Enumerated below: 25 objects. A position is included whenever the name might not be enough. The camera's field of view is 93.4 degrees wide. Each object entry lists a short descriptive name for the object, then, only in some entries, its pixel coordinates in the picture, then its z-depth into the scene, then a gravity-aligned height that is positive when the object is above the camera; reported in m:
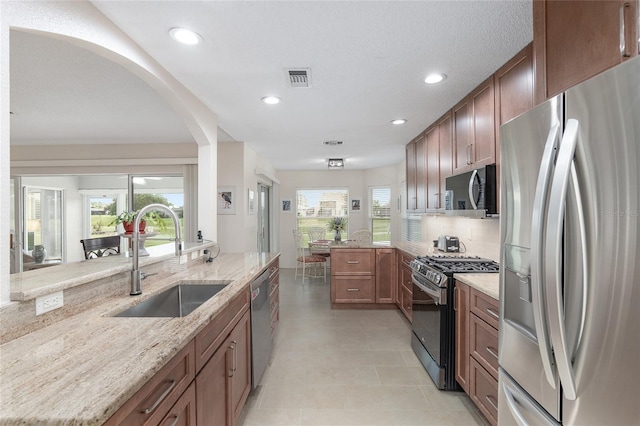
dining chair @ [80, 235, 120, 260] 3.73 -0.38
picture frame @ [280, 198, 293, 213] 7.35 +0.29
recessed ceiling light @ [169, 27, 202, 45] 1.75 +1.07
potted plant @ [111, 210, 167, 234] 2.22 -0.03
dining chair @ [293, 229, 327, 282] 5.99 -0.88
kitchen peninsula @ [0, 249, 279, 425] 0.73 -0.45
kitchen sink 1.93 -0.53
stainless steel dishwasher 2.14 -0.87
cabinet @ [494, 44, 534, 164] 1.93 +0.87
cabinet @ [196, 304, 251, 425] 1.34 -0.85
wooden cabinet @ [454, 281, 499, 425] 1.78 -0.87
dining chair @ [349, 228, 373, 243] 6.52 -0.46
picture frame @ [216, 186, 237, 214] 4.21 +0.23
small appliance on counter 3.38 -0.33
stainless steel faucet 1.69 -0.21
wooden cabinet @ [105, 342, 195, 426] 0.83 -0.57
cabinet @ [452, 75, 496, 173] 2.34 +0.74
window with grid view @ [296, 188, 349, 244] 7.36 +0.23
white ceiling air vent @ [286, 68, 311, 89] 2.21 +1.06
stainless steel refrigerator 0.80 -0.11
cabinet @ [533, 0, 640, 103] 0.90 +0.60
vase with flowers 6.58 -0.19
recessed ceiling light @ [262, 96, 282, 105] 2.73 +1.07
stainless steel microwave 2.26 +0.20
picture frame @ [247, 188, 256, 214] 4.45 +0.23
